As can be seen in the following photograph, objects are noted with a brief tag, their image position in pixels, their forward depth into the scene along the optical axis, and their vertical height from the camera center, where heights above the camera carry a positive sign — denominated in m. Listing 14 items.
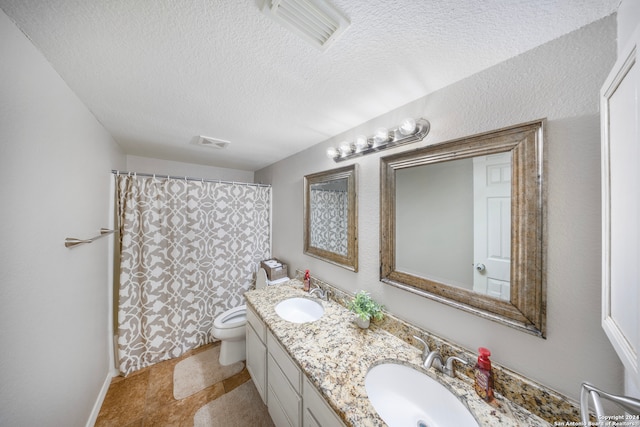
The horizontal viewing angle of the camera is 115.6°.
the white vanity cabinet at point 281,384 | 0.91 -0.96
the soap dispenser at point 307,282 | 1.83 -0.62
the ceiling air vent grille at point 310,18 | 0.63 +0.65
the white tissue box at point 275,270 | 2.20 -0.62
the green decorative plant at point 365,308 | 1.24 -0.59
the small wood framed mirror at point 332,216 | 1.49 -0.02
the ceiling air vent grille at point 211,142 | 1.75 +0.65
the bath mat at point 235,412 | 1.40 -1.46
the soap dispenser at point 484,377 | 0.81 -0.66
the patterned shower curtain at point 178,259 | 1.87 -0.49
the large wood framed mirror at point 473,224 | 0.78 -0.05
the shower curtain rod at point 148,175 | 1.84 +0.37
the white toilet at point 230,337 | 1.90 -1.18
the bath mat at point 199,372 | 1.68 -1.45
